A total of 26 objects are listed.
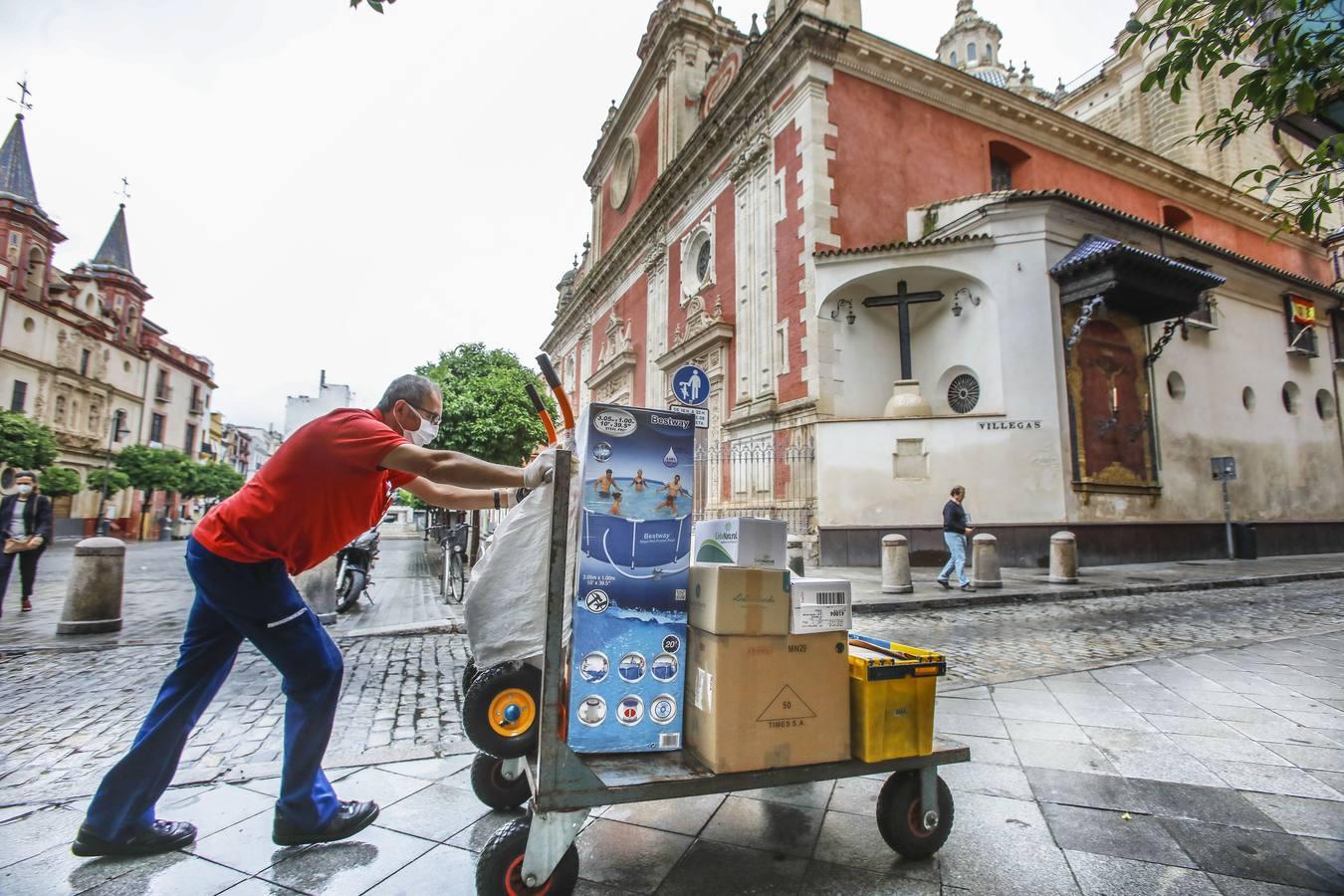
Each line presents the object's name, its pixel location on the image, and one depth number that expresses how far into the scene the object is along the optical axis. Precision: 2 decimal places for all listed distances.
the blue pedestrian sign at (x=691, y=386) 7.70
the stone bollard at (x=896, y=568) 9.91
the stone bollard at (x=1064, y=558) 10.73
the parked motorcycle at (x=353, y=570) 8.77
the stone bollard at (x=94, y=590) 6.66
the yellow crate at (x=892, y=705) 2.30
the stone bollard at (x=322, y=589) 7.05
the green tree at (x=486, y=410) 22.11
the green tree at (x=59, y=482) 28.64
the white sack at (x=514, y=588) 2.32
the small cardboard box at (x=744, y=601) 2.20
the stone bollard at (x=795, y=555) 7.72
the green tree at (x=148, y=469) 36.97
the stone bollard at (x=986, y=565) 10.45
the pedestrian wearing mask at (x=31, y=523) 7.86
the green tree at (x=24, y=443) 25.59
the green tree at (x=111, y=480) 34.50
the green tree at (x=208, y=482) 41.92
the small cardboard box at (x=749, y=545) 2.33
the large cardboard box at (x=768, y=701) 2.17
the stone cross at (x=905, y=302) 14.95
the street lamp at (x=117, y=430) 39.75
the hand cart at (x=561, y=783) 1.95
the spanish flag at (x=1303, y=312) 19.31
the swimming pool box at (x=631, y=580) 2.22
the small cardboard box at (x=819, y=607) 2.28
